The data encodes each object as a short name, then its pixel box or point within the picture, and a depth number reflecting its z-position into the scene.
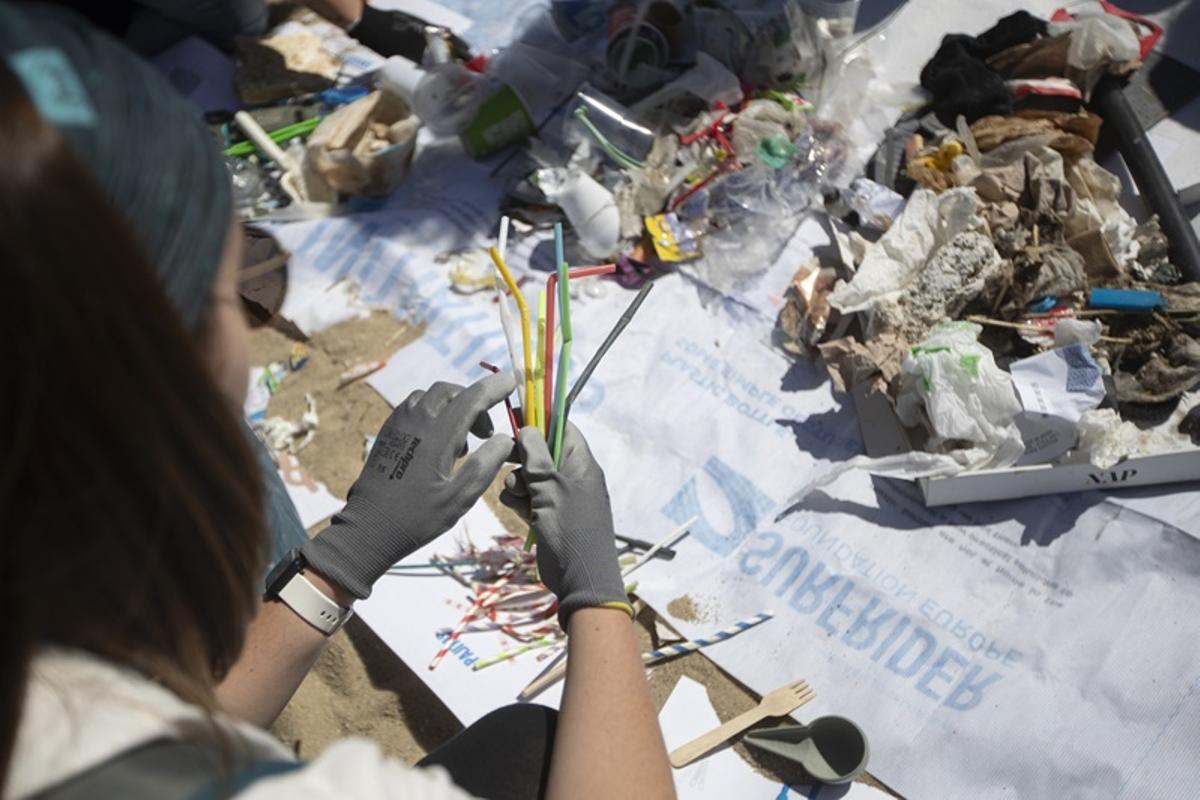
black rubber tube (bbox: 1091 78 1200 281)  1.84
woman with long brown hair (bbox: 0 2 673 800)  0.54
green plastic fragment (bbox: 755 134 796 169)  2.12
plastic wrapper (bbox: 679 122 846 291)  2.13
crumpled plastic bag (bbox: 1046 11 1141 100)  2.03
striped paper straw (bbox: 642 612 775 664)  1.64
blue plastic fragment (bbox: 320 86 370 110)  2.67
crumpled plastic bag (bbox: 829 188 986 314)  1.85
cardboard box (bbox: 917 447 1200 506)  1.65
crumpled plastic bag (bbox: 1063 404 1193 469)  1.60
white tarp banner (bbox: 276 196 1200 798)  1.48
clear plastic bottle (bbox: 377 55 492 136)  2.41
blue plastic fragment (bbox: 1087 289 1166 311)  1.74
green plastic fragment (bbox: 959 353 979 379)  1.65
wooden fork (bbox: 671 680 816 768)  1.52
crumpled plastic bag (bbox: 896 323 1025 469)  1.64
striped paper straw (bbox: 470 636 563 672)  1.65
